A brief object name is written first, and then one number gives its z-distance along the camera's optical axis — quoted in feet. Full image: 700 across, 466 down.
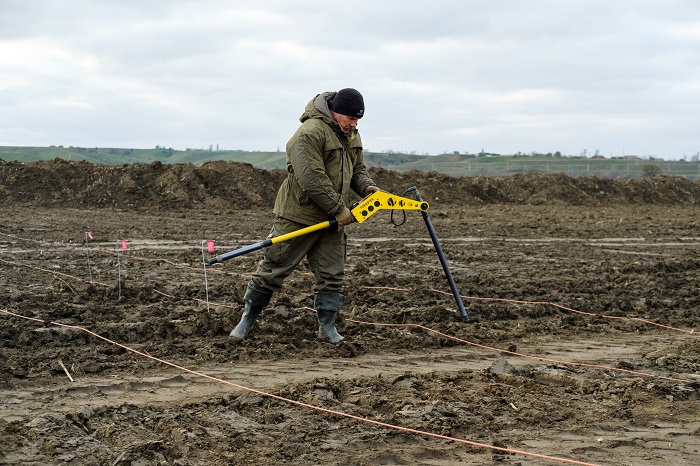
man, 24.00
